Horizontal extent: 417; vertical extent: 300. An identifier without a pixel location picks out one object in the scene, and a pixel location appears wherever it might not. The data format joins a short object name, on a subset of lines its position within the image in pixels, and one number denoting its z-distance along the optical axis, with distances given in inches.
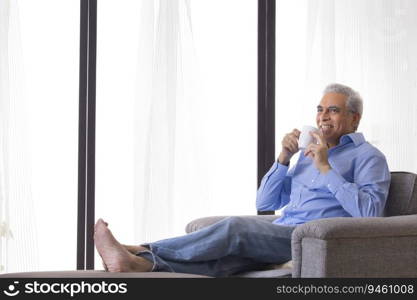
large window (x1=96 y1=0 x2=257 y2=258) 308.3
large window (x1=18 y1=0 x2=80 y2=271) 302.1
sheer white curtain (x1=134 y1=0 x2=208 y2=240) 308.8
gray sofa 181.6
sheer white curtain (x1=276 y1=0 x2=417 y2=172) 324.4
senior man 202.7
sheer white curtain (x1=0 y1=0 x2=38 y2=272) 294.6
